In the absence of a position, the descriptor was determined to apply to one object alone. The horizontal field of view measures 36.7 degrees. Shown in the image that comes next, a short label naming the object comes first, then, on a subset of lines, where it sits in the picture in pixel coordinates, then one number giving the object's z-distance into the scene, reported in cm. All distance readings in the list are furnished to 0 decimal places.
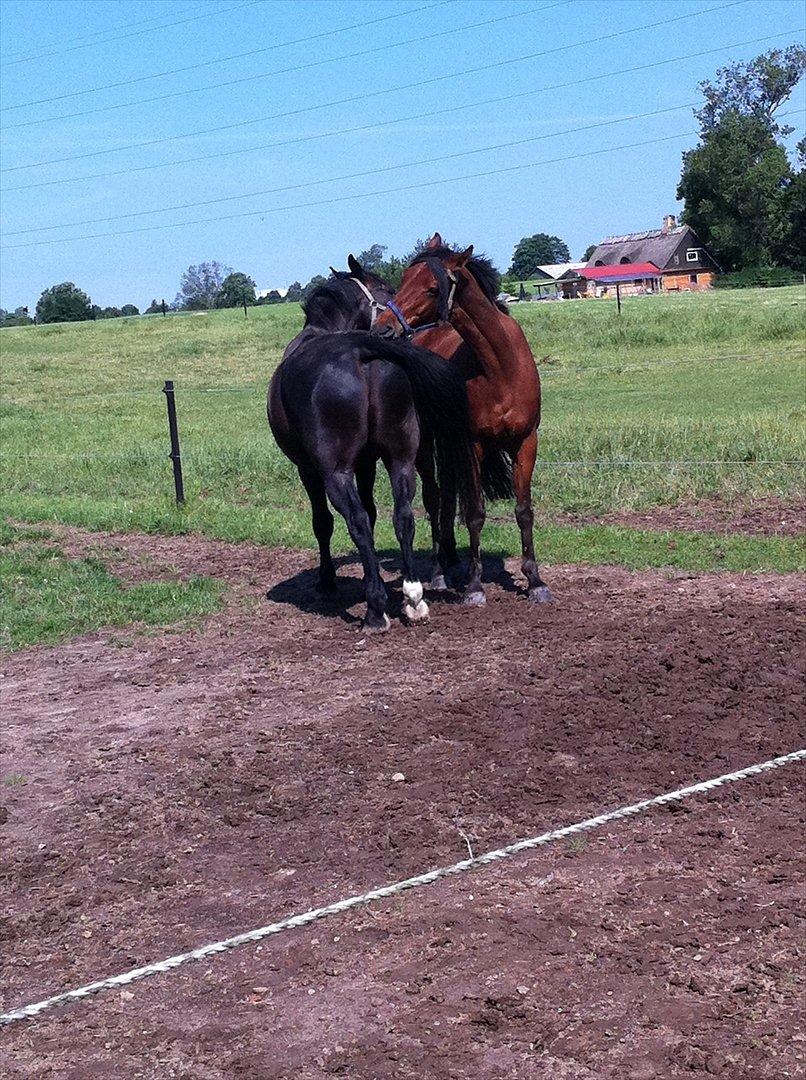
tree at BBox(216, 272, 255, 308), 9581
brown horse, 723
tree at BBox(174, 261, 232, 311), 13861
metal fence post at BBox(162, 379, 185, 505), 1236
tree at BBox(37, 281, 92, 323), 8131
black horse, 734
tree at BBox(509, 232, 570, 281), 16350
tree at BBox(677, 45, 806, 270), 7612
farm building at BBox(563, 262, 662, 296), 9131
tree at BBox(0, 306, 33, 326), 8381
